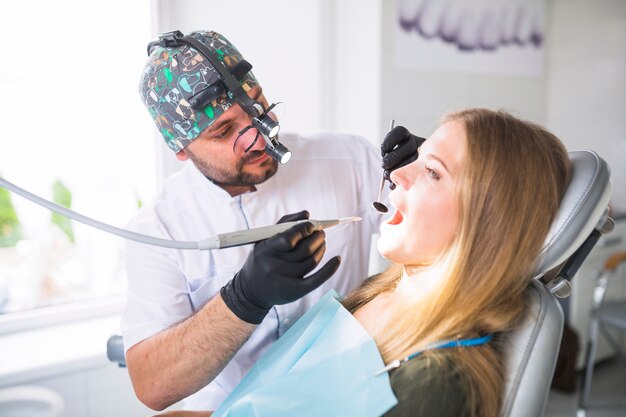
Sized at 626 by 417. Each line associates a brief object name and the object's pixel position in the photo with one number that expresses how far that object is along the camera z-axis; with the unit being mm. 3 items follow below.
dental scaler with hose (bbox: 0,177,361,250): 923
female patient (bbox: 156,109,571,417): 867
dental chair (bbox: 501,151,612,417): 864
